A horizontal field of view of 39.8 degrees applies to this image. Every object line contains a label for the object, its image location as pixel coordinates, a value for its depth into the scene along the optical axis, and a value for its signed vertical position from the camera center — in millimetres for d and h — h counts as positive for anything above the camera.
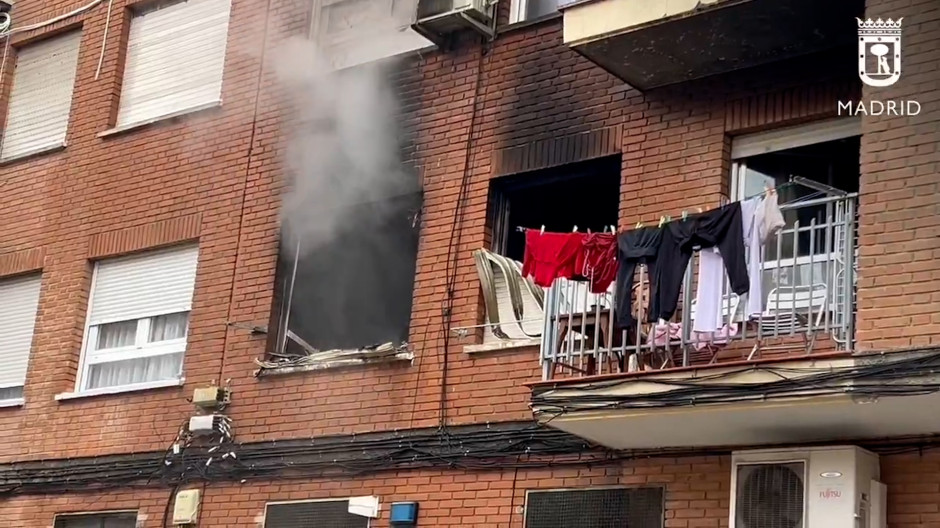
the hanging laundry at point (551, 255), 8117 +2293
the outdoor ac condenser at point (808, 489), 7137 +914
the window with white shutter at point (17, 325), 13031 +2574
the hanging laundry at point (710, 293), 7539 +1995
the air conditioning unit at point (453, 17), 10188 +4629
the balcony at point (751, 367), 6914 +1521
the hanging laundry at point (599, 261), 8062 +2262
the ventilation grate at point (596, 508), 8273 +822
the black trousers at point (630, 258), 7855 +2247
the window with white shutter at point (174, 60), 12594 +5208
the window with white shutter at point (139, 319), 11773 +2519
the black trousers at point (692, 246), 7438 +2265
